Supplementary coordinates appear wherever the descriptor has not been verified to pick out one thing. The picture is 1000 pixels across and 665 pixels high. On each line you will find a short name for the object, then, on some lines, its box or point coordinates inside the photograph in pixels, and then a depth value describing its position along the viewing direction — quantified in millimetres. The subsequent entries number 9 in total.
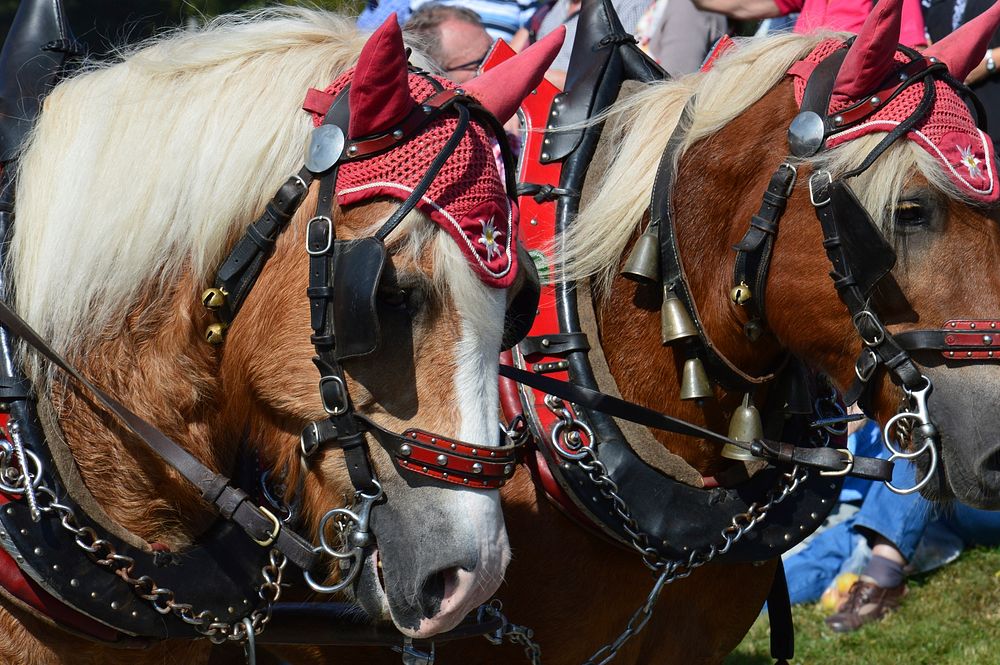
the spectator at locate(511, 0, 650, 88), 7103
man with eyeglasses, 7879
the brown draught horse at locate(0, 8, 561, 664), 3404
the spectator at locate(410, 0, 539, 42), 9070
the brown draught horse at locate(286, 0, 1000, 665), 4434
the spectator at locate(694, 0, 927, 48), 6024
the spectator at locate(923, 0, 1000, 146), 8133
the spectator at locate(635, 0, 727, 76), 7797
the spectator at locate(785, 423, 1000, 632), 9484
